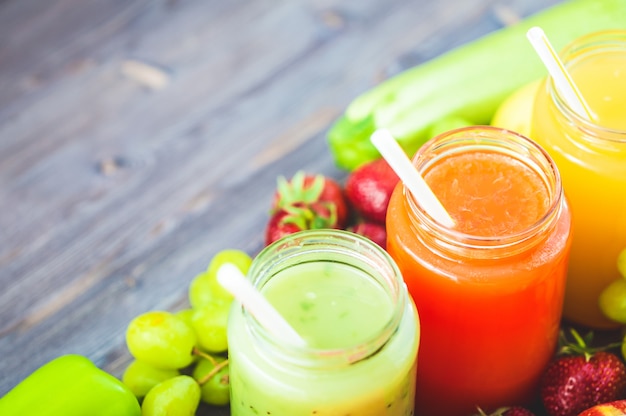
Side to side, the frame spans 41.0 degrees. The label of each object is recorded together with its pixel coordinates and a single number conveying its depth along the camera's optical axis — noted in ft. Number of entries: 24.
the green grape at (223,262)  3.42
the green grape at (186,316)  3.36
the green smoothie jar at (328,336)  2.51
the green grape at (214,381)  3.26
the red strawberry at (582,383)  3.06
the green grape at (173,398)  3.01
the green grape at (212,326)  3.26
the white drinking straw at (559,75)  2.98
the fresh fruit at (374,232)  3.65
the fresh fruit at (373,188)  3.70
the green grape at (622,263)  3.14
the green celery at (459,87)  4.05
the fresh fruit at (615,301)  3.22
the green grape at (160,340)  3.13
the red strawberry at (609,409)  2.70
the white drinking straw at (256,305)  2.38
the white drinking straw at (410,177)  2.63
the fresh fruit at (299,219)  3.67
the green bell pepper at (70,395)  2.91
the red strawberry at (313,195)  3.81
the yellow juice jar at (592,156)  3.11
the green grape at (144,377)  3.25
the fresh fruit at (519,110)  3.63
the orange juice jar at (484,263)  2.80
